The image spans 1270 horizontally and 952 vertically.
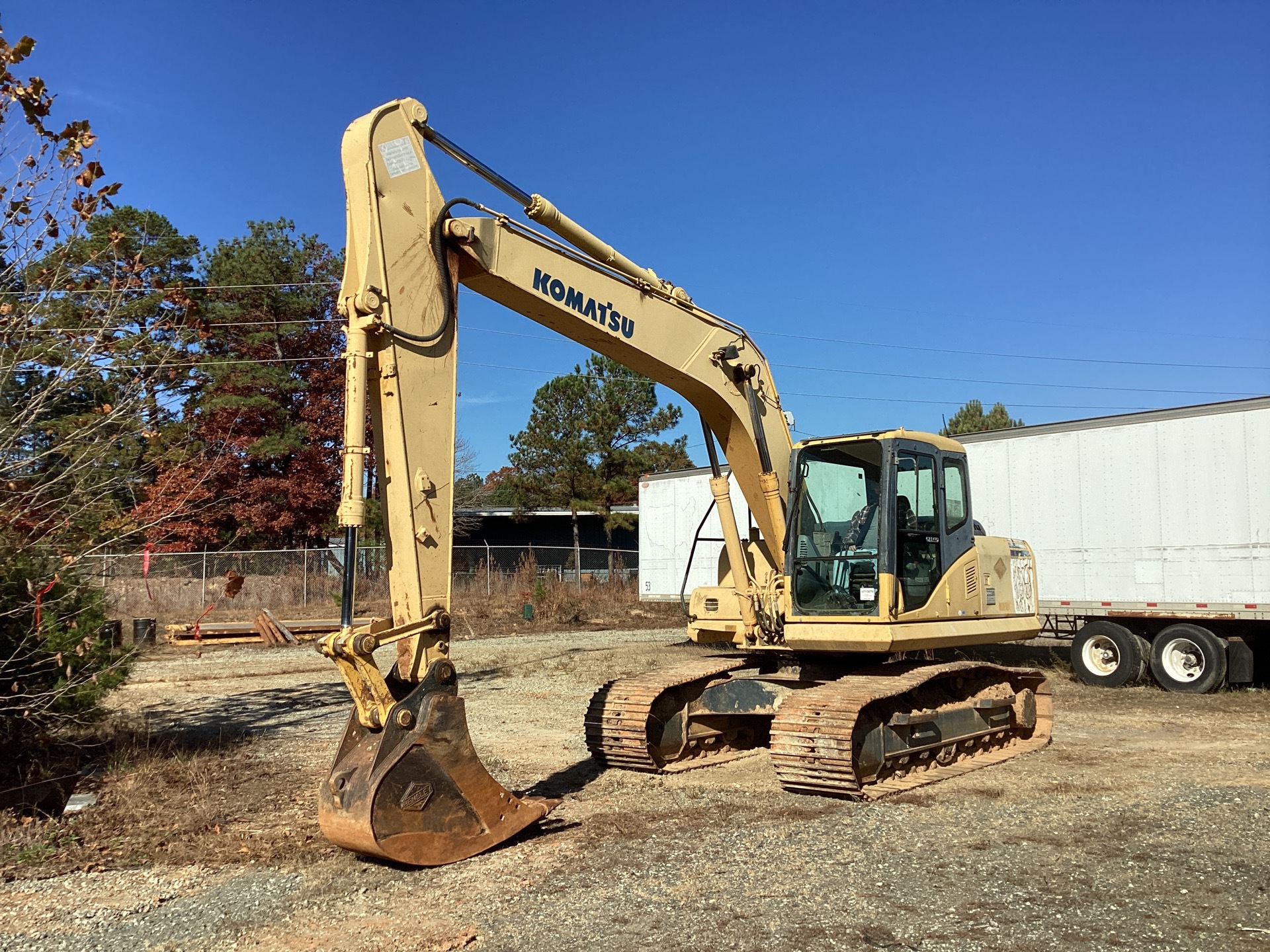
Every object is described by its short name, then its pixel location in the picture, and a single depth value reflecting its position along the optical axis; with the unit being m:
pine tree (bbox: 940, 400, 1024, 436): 53.47
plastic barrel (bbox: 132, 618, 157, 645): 21.34
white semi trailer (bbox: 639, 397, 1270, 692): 13.71
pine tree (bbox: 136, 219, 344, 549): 33.38
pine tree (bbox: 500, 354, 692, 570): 42.06
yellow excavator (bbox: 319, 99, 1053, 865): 5.91
